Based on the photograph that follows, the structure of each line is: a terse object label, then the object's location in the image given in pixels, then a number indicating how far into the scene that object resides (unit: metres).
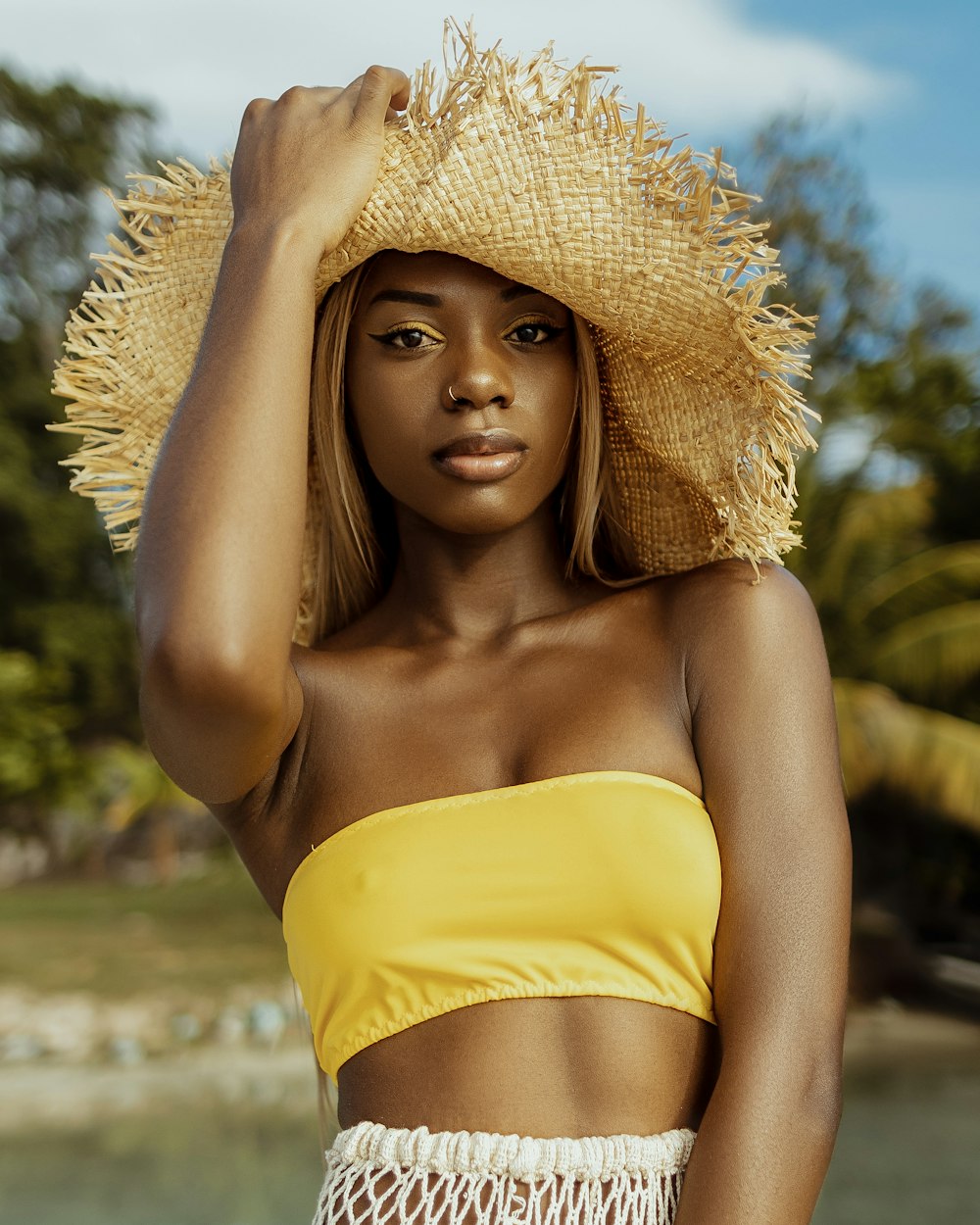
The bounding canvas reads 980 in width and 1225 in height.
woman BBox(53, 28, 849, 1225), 1.36
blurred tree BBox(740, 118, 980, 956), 10.27
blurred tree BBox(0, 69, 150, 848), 17.11
